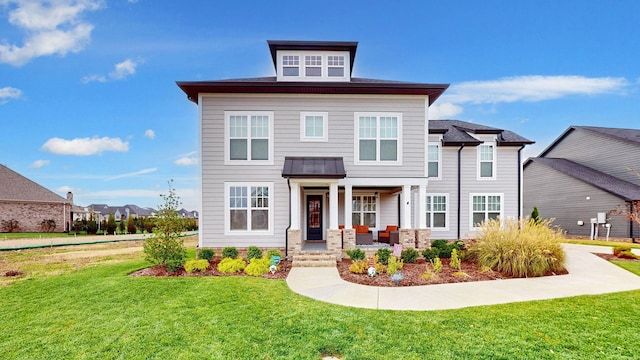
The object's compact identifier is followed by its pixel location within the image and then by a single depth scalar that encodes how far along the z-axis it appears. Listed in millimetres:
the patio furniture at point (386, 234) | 14105
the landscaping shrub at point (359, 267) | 9763
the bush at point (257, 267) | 9758
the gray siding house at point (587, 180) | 20547
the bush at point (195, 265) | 10048
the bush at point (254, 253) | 11805
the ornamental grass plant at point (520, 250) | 9414
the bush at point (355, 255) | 11367
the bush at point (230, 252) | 11891
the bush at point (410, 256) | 11398
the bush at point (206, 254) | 11648
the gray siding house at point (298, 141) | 12445
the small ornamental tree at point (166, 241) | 10414
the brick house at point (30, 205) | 29536
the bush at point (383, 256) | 11008
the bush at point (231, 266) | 10055
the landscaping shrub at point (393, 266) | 9523
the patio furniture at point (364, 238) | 13252
